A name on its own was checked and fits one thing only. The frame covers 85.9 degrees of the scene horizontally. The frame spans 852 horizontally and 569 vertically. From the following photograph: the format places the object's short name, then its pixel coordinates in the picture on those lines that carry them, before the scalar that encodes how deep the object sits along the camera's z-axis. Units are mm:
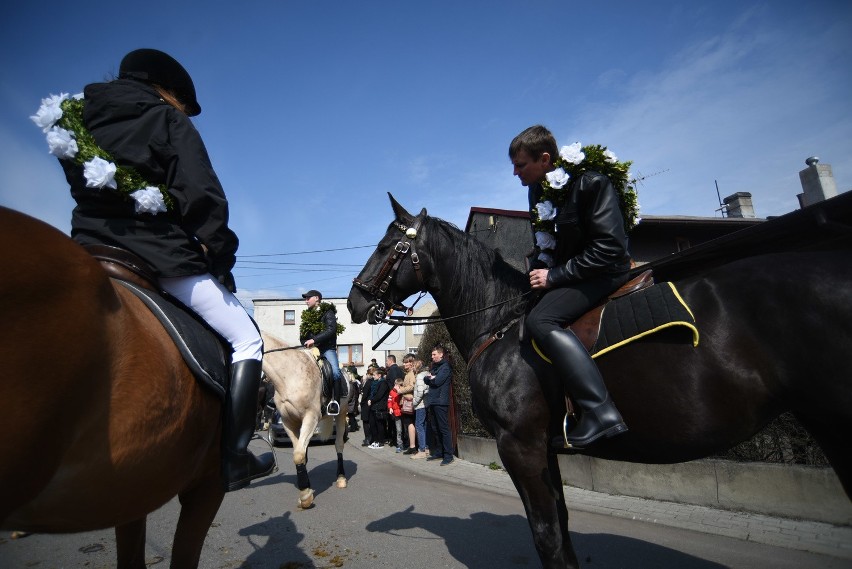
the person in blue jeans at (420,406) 11438
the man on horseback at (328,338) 8134
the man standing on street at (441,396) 10328
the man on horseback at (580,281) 2680
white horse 7508
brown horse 1162
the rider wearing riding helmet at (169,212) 1991
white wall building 39312
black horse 2367
